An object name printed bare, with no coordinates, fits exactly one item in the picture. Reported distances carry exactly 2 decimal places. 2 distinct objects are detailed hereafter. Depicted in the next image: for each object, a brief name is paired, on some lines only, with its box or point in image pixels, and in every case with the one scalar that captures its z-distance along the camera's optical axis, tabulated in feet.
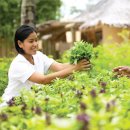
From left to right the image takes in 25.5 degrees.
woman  9.73
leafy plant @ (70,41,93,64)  9.78
